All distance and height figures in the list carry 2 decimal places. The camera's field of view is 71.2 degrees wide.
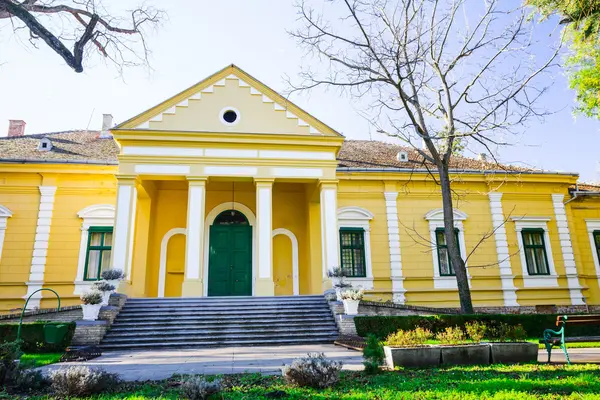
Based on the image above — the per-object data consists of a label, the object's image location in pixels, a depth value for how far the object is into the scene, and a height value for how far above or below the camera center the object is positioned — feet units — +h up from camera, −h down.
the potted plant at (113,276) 42.34 +3.23
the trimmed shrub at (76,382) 17.30 -2.91
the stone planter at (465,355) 22.68 -2.85
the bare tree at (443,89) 42.52 +21.85
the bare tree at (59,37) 21.08 +14.95
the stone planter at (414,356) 22.27 -2.82
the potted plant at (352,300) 40.29 +0.32
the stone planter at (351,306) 40.27 -0.26
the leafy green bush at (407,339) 24.06 -2.12
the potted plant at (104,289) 39.22 +1.85
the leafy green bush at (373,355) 20.92 -2.59
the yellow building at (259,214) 49.39 +11.92
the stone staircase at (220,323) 36.14 -1.48
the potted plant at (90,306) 36.76 +0.31
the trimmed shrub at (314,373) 18.24 -2.93
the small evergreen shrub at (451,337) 25.14 -2.15
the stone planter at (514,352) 23.11 -2.82
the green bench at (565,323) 23.29 -1.46
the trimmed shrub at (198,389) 16.11 -3.08
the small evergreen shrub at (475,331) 28.69 -2.07
